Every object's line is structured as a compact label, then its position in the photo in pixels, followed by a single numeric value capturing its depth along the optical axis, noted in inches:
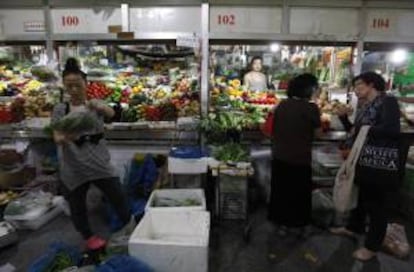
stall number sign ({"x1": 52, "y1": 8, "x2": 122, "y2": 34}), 165.9
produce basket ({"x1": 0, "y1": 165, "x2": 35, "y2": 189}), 161.2
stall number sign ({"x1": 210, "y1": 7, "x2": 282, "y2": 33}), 162.9
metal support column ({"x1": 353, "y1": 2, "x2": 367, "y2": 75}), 162.9
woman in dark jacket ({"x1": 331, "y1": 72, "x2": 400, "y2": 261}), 102.2
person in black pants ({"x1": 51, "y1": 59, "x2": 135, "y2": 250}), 100.5
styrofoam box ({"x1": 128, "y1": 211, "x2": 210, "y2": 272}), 81.3
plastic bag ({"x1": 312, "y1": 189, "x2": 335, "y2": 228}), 137.1
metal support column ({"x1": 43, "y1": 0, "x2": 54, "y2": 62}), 167.8
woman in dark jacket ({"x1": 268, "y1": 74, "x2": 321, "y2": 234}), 116.8
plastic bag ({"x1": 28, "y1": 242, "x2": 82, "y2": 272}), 89.5
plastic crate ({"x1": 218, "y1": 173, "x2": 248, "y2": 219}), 143.0
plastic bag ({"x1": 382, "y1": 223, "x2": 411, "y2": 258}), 118.6
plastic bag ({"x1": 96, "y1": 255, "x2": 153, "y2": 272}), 74.7
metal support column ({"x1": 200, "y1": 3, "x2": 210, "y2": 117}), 161.3
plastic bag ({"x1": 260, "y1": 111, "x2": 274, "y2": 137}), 132.5
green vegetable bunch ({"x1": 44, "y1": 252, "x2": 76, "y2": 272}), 90.5
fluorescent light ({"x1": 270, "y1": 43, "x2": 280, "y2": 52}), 172.6
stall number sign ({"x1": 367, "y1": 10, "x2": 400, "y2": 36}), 163.8
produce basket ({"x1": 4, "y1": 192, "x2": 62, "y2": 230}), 135.5
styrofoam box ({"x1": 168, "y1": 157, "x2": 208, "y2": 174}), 138.9
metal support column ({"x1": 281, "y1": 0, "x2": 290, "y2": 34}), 161.9
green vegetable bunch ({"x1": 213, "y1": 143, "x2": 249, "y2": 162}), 142.8
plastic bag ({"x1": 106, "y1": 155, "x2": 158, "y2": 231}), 153.2
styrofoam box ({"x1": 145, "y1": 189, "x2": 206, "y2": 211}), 123.5
